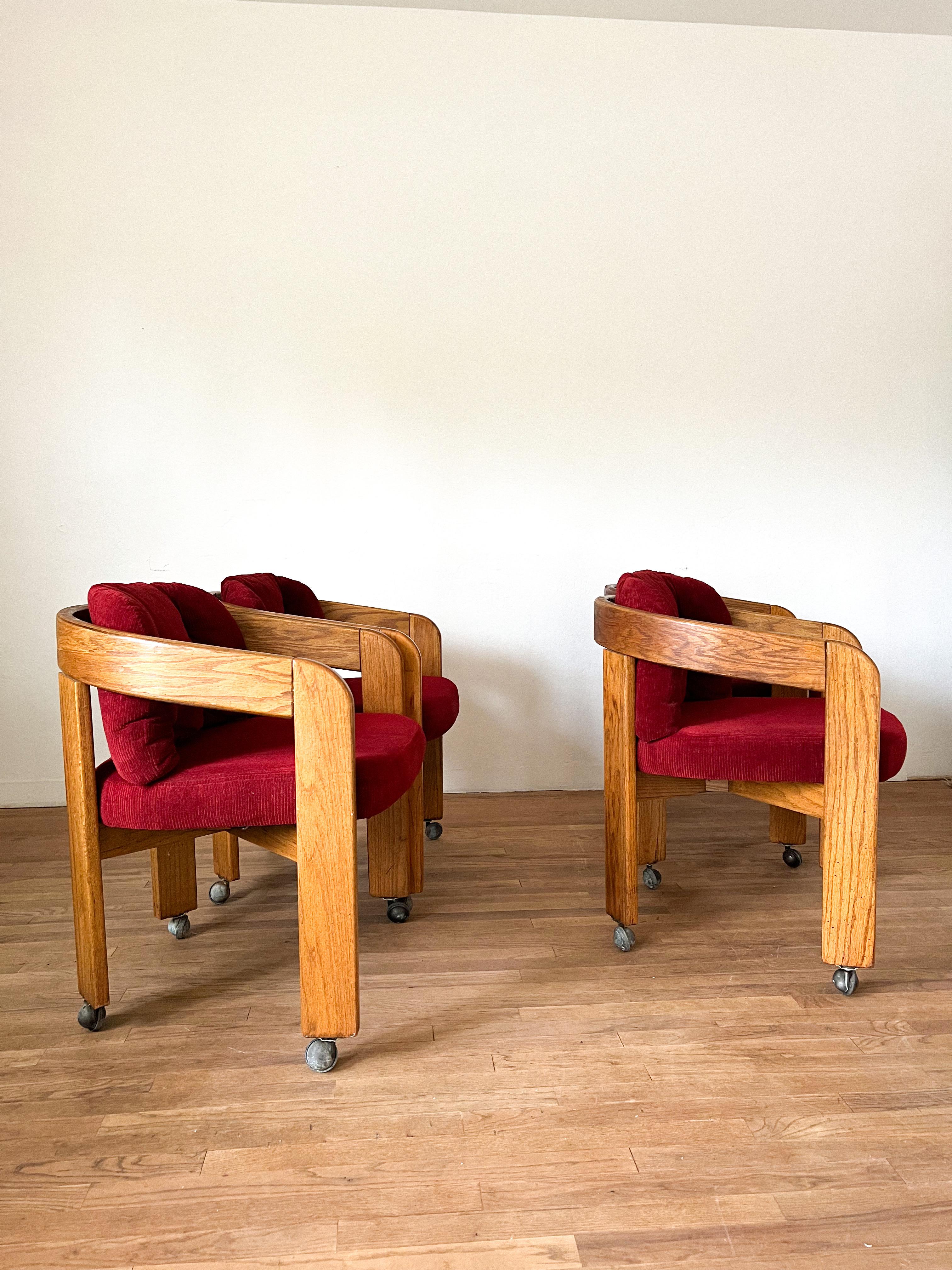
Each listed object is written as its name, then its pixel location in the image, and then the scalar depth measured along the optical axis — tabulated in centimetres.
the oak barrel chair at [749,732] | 201
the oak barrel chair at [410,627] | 273
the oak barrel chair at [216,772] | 176
